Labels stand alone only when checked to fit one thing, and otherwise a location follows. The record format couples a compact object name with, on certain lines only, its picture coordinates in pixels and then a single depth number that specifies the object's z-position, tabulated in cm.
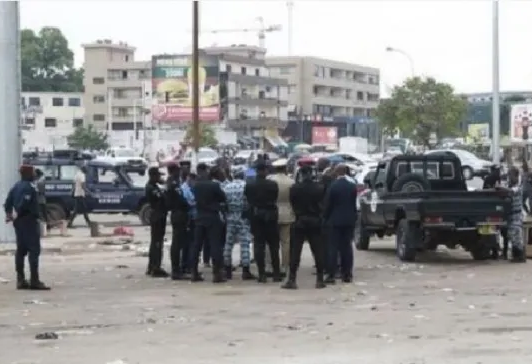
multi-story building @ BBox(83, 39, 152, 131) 13238
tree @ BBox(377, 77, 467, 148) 7919
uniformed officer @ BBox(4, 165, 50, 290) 1688
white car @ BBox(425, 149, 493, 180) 4973
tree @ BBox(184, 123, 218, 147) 9918
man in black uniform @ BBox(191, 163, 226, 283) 1755
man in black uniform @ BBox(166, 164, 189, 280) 1830
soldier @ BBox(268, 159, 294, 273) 1731
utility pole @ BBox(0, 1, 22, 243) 2445
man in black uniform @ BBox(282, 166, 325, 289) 1675
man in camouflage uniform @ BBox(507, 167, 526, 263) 2062
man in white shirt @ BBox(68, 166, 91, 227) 3020
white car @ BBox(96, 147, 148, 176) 7673
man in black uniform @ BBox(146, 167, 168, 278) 1861
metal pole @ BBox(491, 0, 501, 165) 3953
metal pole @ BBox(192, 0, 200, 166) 3136
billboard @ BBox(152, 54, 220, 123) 9369
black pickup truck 2042
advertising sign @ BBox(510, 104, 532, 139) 6986
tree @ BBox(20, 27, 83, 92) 15309
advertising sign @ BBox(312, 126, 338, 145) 11969
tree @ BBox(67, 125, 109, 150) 11838
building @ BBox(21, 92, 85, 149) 12094
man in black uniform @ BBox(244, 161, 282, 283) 1711
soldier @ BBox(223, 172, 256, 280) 1792
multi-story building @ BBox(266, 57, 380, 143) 13400
